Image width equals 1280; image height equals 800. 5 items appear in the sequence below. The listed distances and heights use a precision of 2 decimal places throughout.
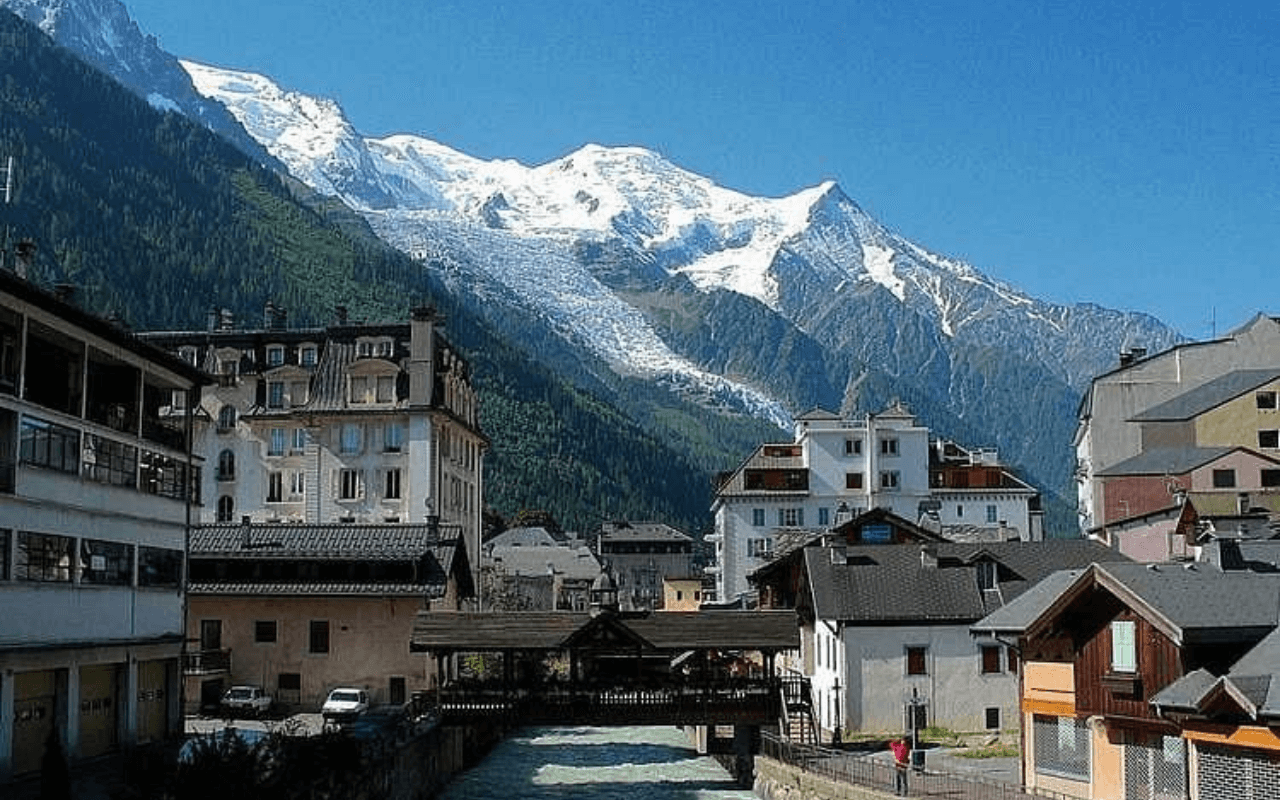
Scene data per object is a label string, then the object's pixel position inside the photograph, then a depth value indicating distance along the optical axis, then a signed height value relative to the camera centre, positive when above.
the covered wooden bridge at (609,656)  61.16 -3.32
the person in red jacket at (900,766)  42.38 -4.87
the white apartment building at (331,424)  97.56 +9.67
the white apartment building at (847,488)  128.12 +7.44
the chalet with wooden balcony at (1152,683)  35.16 -2.38
